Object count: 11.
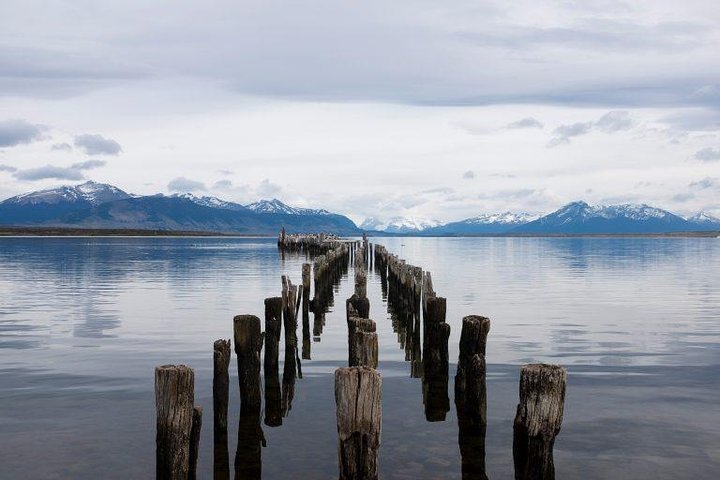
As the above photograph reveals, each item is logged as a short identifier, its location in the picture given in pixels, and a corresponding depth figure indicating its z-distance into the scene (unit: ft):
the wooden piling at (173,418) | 25.03
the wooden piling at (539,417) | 24.45
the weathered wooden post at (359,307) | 45.89
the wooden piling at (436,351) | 48.32
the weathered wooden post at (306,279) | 82.24
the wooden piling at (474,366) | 36.17
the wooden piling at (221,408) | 33.32
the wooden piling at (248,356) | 37.63
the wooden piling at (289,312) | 55.83
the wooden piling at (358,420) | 23.02
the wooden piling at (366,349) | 29.07
